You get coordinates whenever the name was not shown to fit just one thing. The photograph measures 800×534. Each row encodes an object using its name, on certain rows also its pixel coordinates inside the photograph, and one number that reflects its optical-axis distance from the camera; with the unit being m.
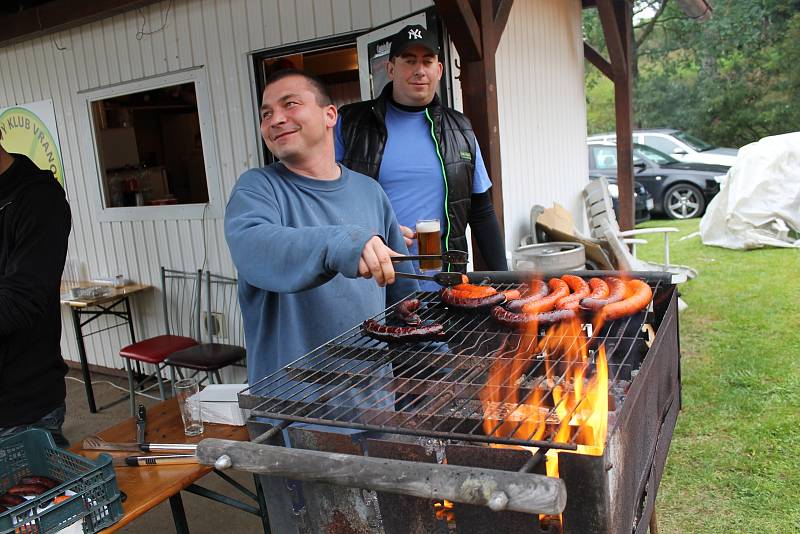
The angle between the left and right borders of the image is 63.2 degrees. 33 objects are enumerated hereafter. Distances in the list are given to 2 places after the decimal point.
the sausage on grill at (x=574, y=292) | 2.33
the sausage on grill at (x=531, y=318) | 2.19
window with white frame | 6.43
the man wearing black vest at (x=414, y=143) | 3.61
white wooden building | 5.52
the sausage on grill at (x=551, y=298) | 2.33
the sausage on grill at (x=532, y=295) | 2.37
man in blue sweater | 2.01
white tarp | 10.30
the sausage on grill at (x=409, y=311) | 2.29
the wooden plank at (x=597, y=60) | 8.72
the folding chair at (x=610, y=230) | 6.66
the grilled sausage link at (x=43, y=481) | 2.36
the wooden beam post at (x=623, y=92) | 8.14
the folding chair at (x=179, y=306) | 5.99
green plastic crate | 2.03
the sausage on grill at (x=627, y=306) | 2.22
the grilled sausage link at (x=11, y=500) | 2.25
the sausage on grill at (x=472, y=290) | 2.55
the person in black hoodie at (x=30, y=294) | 2.60
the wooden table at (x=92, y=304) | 6.03
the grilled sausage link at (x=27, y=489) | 2.30
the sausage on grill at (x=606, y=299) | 2.26
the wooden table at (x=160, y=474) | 2.42
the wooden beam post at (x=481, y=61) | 4.04
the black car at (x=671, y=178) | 13.43
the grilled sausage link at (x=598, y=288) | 2.39
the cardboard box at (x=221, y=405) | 3.14
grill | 1.41
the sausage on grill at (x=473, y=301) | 2.46
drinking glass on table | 3.06
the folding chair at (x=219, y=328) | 5.45
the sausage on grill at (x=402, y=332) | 2.14
